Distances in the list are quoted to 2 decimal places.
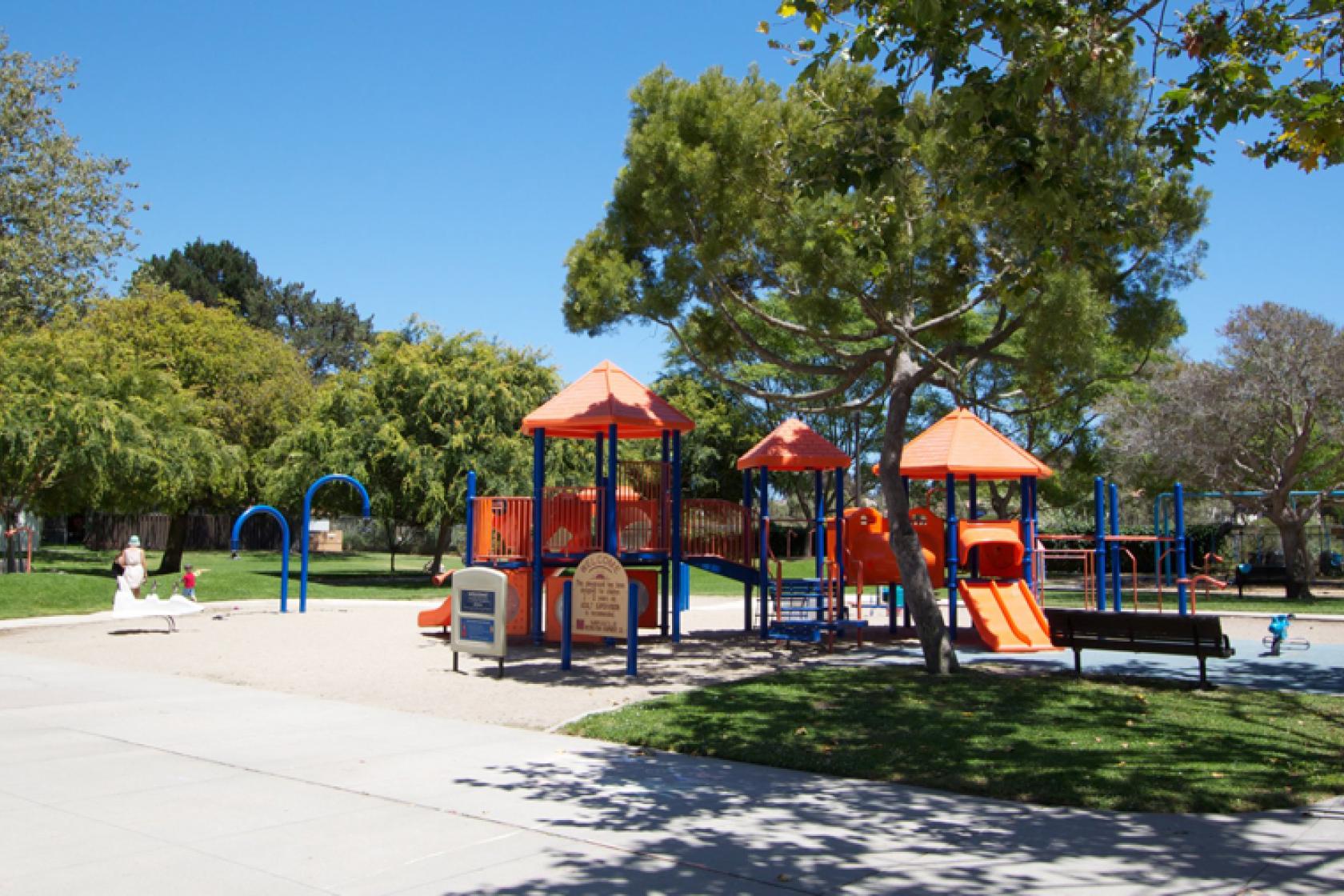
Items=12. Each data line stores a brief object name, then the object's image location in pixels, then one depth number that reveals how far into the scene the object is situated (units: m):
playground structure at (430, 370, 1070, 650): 18.70
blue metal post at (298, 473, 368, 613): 24.78
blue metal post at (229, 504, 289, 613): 25.28
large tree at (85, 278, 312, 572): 44.72
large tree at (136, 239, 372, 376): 78.31
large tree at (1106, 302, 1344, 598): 30.09
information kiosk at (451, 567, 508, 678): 14.27
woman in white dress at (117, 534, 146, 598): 20.97
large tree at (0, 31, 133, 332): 38.88
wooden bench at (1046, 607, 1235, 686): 13.20
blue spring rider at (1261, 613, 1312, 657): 17.28
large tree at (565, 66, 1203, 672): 13.48
